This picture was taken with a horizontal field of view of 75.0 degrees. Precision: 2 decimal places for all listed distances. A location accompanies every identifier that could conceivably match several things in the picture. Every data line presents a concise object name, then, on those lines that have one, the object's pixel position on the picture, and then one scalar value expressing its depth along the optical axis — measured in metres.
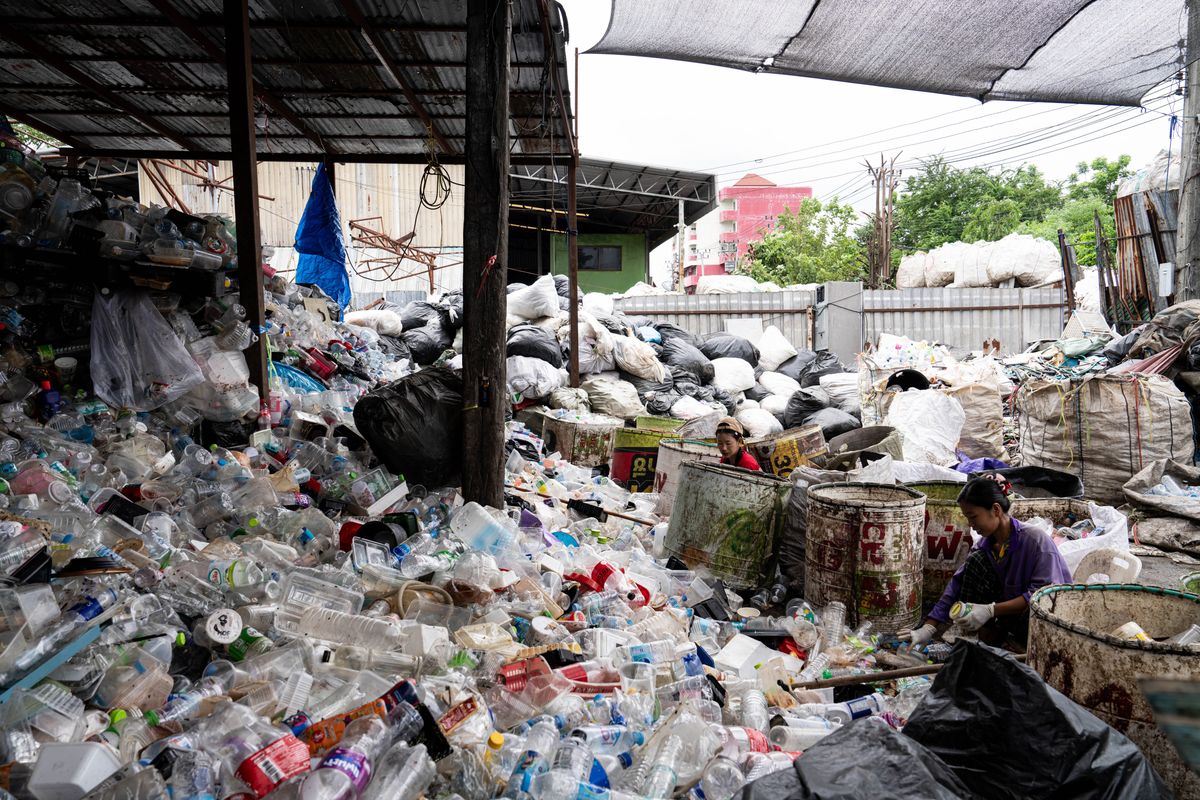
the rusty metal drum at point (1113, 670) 2.12
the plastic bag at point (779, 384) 10.37
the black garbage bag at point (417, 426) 4.36
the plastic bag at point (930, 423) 6.97
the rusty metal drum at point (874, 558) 3.72
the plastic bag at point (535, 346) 8.78
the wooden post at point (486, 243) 3.96
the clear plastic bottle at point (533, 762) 2.03
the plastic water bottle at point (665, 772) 2.16
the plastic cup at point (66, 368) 4.30
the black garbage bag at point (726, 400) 9.52
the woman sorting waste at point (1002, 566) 3.34
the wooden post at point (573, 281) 8.55
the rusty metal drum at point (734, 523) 4.27
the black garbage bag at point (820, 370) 10.95
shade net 6.40
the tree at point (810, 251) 27.42
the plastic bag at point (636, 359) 9.23
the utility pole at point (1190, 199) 7.16
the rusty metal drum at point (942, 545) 4.13
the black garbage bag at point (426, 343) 9.41
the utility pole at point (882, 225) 20.20
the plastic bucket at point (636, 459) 6.49
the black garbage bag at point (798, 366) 11.23
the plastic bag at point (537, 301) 9.70
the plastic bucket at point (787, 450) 5.99
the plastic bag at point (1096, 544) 4.05
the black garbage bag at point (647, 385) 9.21
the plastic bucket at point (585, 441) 7.14
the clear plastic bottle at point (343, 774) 1.79
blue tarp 8.29
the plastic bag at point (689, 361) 9.97
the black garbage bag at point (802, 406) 9.19
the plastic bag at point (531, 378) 7.96
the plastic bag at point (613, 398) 8.47
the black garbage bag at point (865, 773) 1.70
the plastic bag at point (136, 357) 4.32
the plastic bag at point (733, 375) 10.10
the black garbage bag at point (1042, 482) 5.51
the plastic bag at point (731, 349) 11.12
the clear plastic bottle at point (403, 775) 1.93
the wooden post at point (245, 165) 4.30
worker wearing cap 5.15
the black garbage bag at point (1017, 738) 1.83
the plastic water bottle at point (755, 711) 2.72
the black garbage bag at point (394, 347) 8.96
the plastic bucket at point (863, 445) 5.79
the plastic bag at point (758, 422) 8.98
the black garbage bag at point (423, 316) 9.81
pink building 49.34
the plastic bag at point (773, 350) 11.66
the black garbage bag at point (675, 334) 10.97
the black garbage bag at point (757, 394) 10.38
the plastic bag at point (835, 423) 8.47
